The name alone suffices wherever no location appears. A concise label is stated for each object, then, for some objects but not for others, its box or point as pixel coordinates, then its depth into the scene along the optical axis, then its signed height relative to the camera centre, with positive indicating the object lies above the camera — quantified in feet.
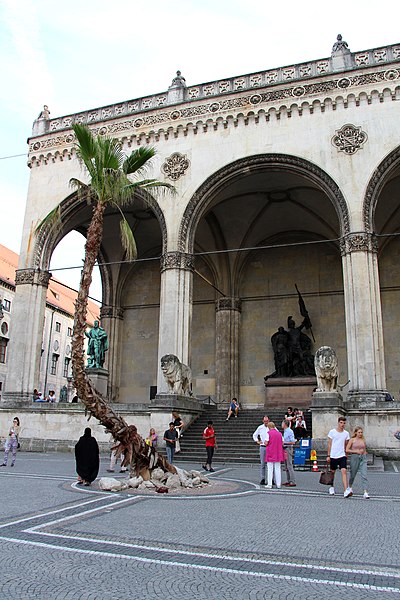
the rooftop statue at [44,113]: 82.58 +48.09
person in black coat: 33.01 -2.10
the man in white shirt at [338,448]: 31.07 -1.04
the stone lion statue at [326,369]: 52.03 +5.89
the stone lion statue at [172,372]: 58.49 +6.04
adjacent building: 146.20 +30.02
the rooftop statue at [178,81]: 73.61 +47.55
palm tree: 32.53 +12.59
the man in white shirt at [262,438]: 35.88 -0.62
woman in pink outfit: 33.78 -1.62
